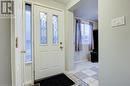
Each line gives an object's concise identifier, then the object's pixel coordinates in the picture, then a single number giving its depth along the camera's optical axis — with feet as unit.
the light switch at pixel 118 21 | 2.92
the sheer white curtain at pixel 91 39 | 11.56
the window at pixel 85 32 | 10.86
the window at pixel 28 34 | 5.33
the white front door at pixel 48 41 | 5.86
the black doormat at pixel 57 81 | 5.17
